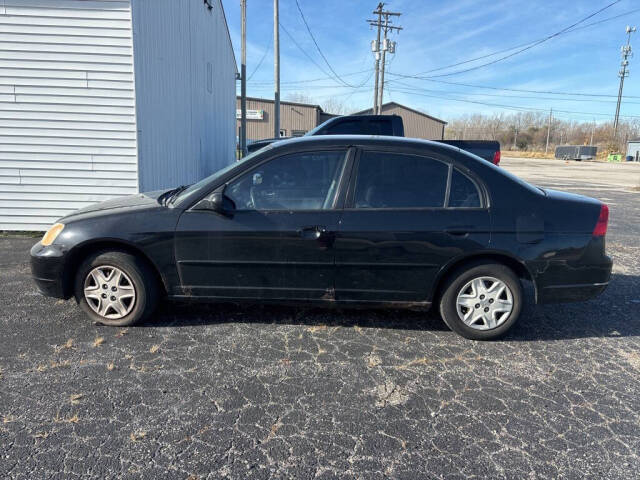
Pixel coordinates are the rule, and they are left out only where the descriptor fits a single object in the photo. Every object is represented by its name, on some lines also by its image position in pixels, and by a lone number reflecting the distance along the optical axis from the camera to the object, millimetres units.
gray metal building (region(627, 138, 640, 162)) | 59800
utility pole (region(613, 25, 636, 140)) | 67050
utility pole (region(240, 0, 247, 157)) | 18453
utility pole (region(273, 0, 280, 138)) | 18891
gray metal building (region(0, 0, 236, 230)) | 6777
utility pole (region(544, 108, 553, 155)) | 82438
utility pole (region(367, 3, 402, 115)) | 34031
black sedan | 3420
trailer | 60656
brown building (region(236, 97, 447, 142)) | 40406
